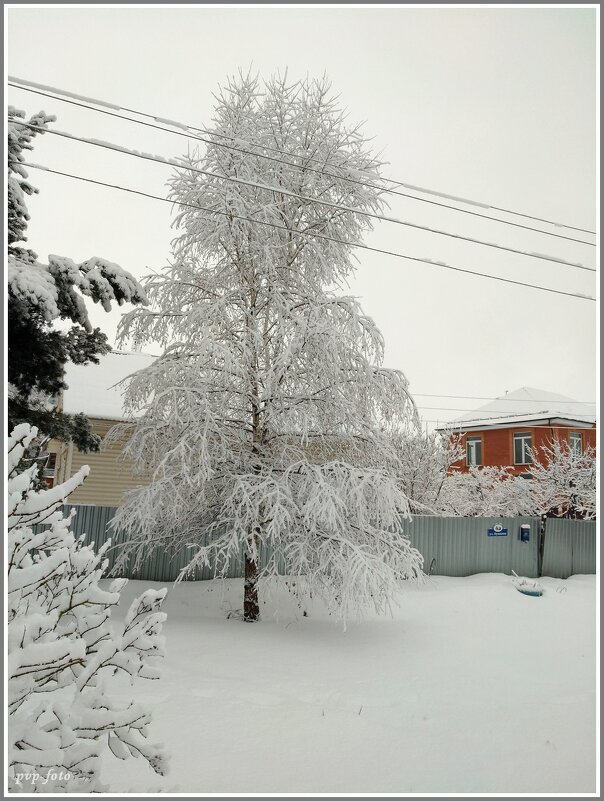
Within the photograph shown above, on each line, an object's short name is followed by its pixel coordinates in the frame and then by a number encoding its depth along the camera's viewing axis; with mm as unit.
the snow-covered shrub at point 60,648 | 2299
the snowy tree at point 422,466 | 17906
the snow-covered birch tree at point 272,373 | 7902
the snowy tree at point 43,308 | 6727
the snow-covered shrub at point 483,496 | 20797
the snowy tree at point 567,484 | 19688
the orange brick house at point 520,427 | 26984
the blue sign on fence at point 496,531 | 14508
